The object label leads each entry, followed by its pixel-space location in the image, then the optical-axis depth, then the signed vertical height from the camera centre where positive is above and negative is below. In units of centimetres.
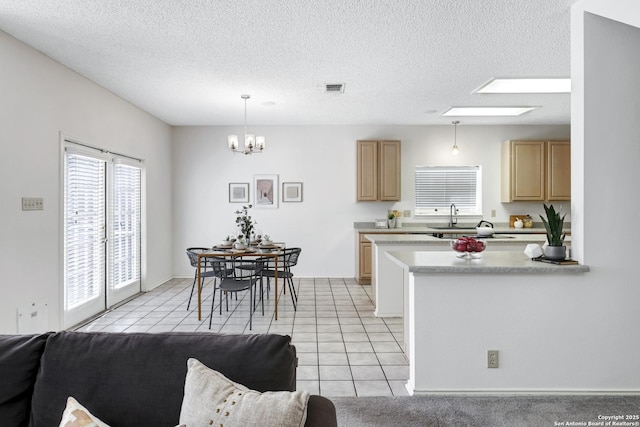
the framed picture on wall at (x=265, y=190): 702 +34
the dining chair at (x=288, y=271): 482 -75
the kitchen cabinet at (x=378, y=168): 678 +67
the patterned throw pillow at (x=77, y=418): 105 -55
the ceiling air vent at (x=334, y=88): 459 +141
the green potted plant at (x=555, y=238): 274 -20
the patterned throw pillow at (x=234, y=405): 105 -52
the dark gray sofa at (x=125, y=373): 126 -52
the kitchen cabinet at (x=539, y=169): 669 +65
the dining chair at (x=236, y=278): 420 -76
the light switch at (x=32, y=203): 339 +6
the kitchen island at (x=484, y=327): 263 -77
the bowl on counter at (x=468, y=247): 292 -27
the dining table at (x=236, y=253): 428 -47
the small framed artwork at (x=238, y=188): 703 +37
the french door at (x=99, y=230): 414 -23
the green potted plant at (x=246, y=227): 504 -21
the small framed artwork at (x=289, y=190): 704 +34
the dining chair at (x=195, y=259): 471 -58
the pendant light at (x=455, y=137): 684 +124
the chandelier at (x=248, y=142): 516 +87
